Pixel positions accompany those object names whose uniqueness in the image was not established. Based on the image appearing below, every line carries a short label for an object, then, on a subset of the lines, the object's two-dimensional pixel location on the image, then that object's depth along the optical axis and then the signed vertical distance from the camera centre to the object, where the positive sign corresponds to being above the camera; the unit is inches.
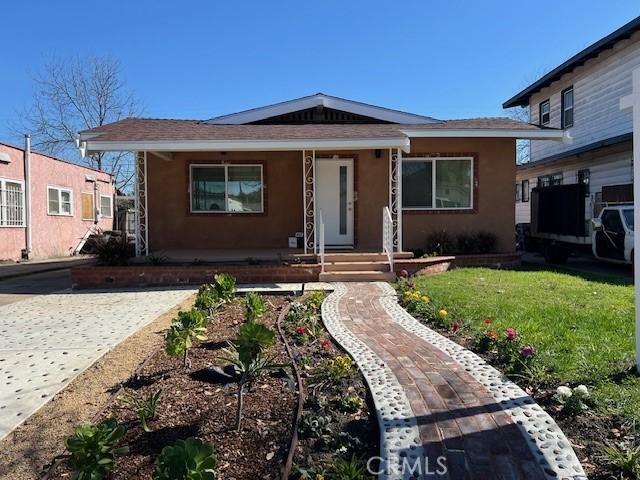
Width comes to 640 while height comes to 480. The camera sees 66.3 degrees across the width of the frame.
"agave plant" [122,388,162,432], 129.3 -51.2
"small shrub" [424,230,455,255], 455.5 -22.6
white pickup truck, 420.8 -13.9
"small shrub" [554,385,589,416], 129.5 -48.6
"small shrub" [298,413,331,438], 123.3 -52.7
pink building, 667.4 +28.7
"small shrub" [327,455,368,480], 103.1 -53.8
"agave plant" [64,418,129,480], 96.2 -45.9
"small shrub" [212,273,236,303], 271.0 -36.9
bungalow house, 467.2 +31.4
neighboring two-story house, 539.5 +128.5
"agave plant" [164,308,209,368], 166.4 -39.9
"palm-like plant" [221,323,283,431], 135.1 -34.6
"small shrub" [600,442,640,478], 102.1 -51.9
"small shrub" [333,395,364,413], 137.9 -52.1
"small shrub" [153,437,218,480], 88.3 -44.3
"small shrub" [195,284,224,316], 254.2 -41.6
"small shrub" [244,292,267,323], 216.8 -39.5
